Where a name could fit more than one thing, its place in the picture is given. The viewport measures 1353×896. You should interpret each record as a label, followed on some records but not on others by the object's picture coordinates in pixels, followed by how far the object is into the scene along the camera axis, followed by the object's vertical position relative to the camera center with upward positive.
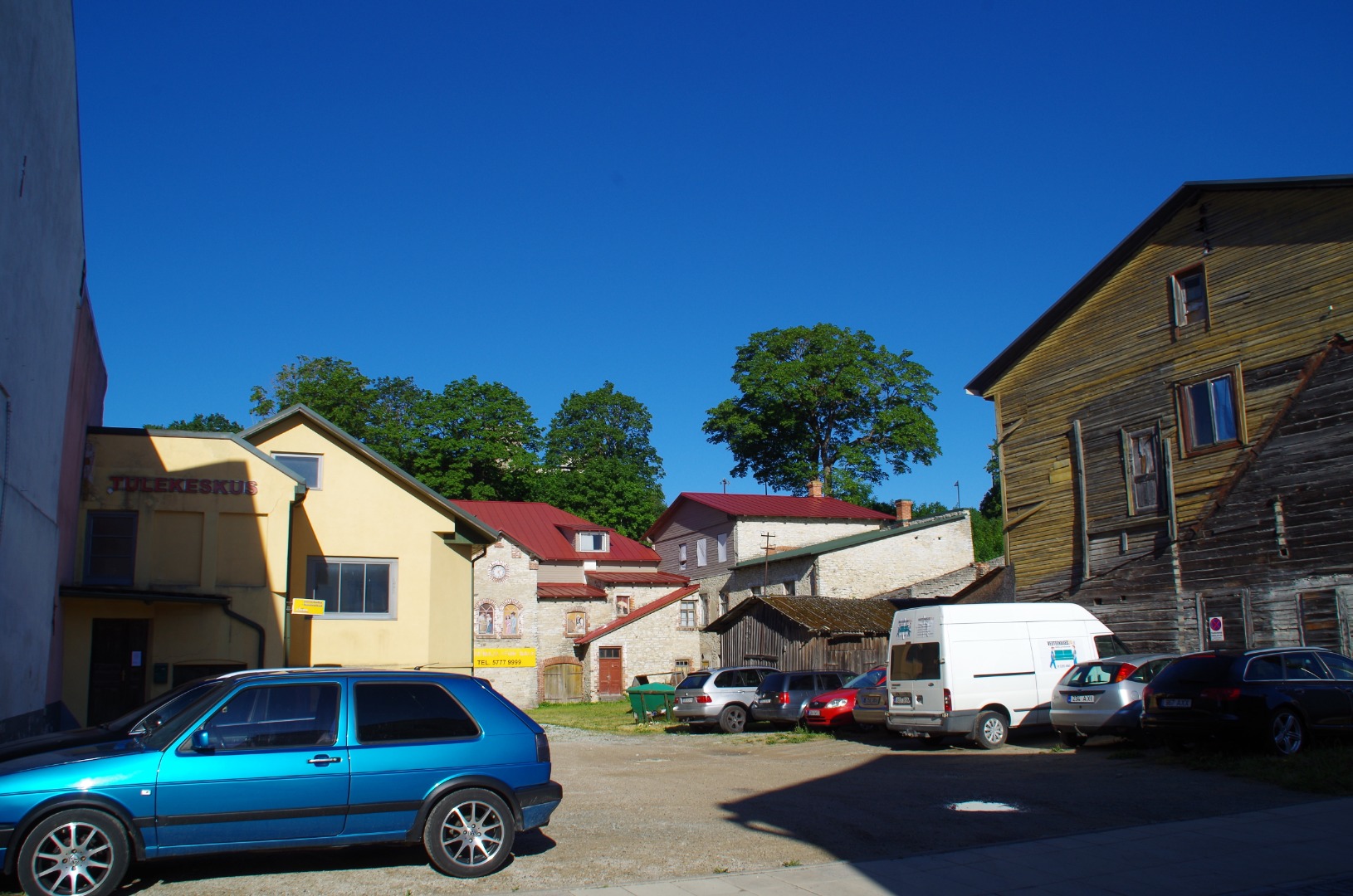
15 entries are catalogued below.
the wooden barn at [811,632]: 30.11 -0.12
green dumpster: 29.08 -1.97
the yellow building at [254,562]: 18.50 +1.52
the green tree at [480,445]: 58.22 +10.81
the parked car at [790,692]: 24.08 -1.49
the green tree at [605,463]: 61.66 +11.25
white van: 17.78 -0.72
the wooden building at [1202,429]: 18.95 +3.94
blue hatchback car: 6.91 -1.01
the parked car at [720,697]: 25.42 -1.65
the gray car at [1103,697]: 16.09 -1.18
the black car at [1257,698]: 13.51 -1.05
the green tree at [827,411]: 57.94 +12.27
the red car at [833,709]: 22.72 -1.78
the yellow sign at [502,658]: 39.16 -0.89
